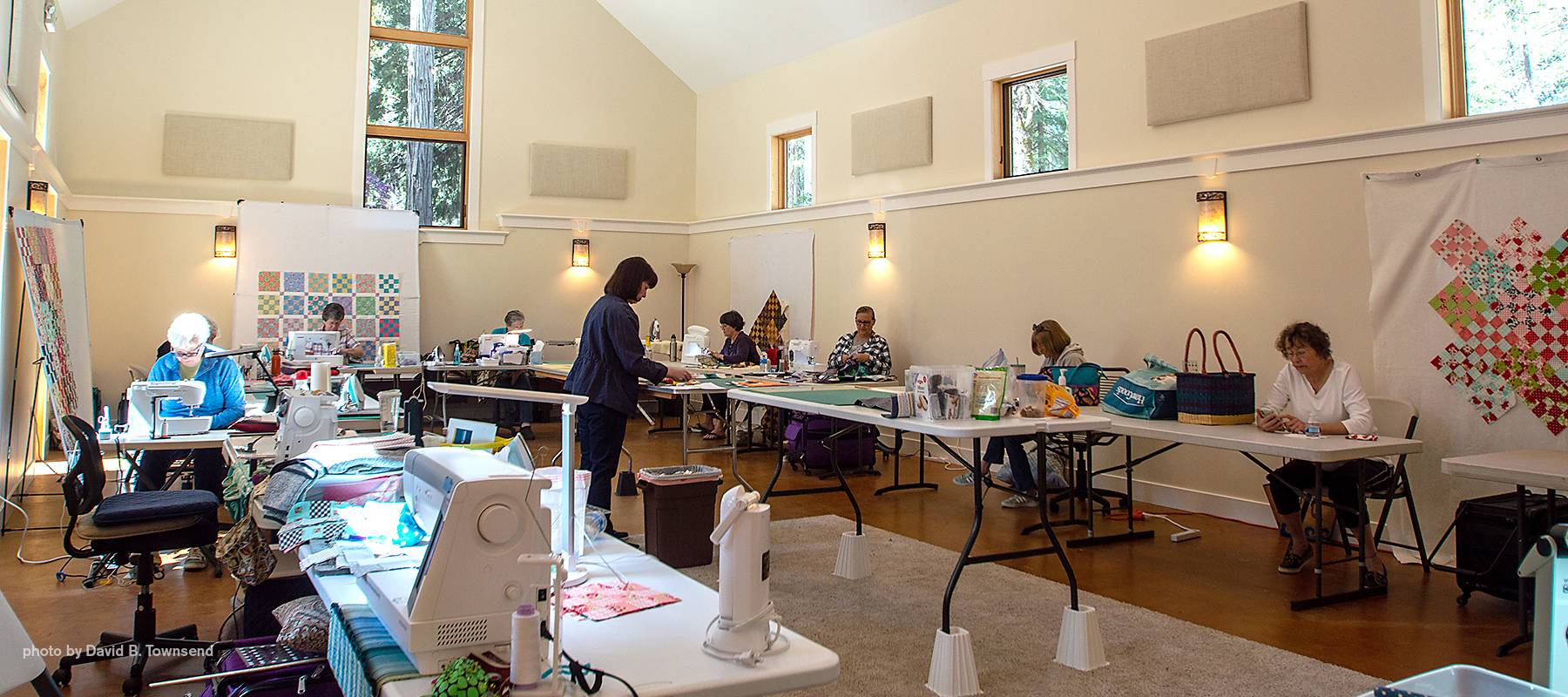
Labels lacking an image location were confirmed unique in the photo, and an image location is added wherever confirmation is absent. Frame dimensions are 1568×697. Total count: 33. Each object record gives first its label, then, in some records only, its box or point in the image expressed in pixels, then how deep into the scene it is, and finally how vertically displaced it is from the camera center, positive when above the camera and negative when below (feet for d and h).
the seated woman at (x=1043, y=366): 18.83 +0.40
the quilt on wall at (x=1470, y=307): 14.15 +1.22
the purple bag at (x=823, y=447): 22.92 -1.63
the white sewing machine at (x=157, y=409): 13.92 -0.47
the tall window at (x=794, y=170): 29.94 +6.92
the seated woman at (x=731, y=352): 28.09 +0.86
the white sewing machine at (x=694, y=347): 25.25 +0.91
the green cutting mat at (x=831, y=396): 12.88 -0.22
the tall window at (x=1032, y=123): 22.13 +6.31
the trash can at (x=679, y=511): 14.03 -1.99
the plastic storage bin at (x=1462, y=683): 4.24 -1.39
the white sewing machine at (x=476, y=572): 4.92 -1.03
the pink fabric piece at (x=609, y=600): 5.94 -1.45
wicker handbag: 14.57 -0.26
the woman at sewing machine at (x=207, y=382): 15.10 -0.15
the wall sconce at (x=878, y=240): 26.40 +3.97
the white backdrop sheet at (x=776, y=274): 29.27 +3.51
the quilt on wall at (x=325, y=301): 29.55 +2.51
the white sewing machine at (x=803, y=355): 23.47 +0.63
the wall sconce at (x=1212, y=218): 18.44 +3.26
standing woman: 14.38 +0.03
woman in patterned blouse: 24.86 +0.82
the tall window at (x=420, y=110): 31.76 +9.30
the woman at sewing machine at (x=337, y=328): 27.02 +1.49
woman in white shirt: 13.79 -0.50
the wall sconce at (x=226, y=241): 28.96 +4.27
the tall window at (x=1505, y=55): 14.92 +5.36
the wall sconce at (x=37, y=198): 20.13 +3.94
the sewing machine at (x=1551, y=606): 5.24 -1.32
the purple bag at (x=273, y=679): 6.88 -2.24
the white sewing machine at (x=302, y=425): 12.19 -0.61
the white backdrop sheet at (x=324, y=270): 29.40 +3.52
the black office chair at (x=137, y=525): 10.51 -1.71
